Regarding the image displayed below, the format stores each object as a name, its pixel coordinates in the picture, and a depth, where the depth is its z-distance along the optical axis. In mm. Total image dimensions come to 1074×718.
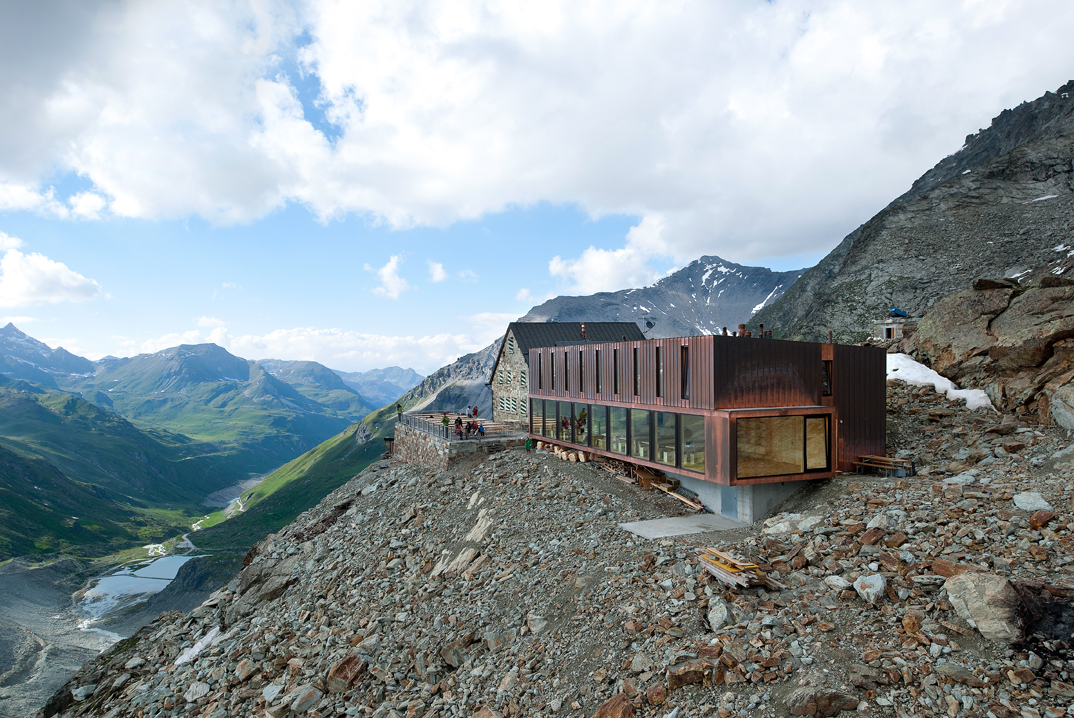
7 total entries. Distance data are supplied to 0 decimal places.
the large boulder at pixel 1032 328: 19266
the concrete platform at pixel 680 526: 15797
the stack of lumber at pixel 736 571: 11047
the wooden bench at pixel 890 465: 17256
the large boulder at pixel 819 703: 7715
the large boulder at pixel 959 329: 22373
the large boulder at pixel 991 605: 8094
